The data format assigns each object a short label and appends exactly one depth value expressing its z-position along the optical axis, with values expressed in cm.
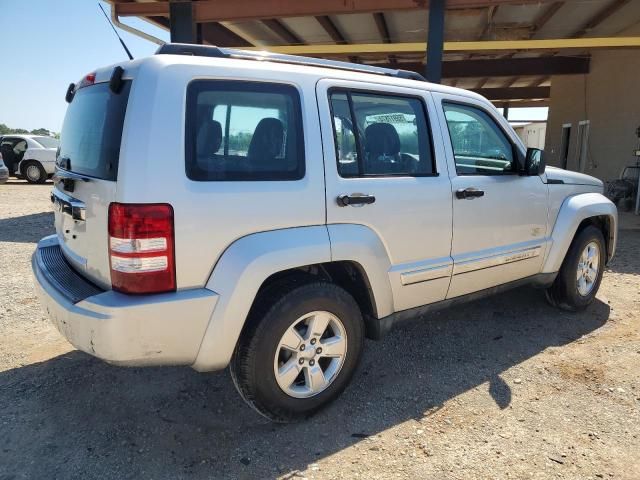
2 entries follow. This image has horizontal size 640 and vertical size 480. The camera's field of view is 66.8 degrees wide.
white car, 1560
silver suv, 219
